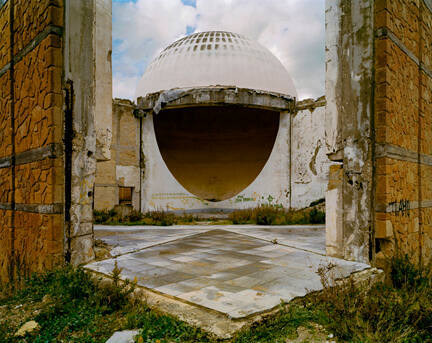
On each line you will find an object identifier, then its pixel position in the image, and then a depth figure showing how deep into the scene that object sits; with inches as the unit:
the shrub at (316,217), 372.5
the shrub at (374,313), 101.4
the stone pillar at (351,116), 178.4
